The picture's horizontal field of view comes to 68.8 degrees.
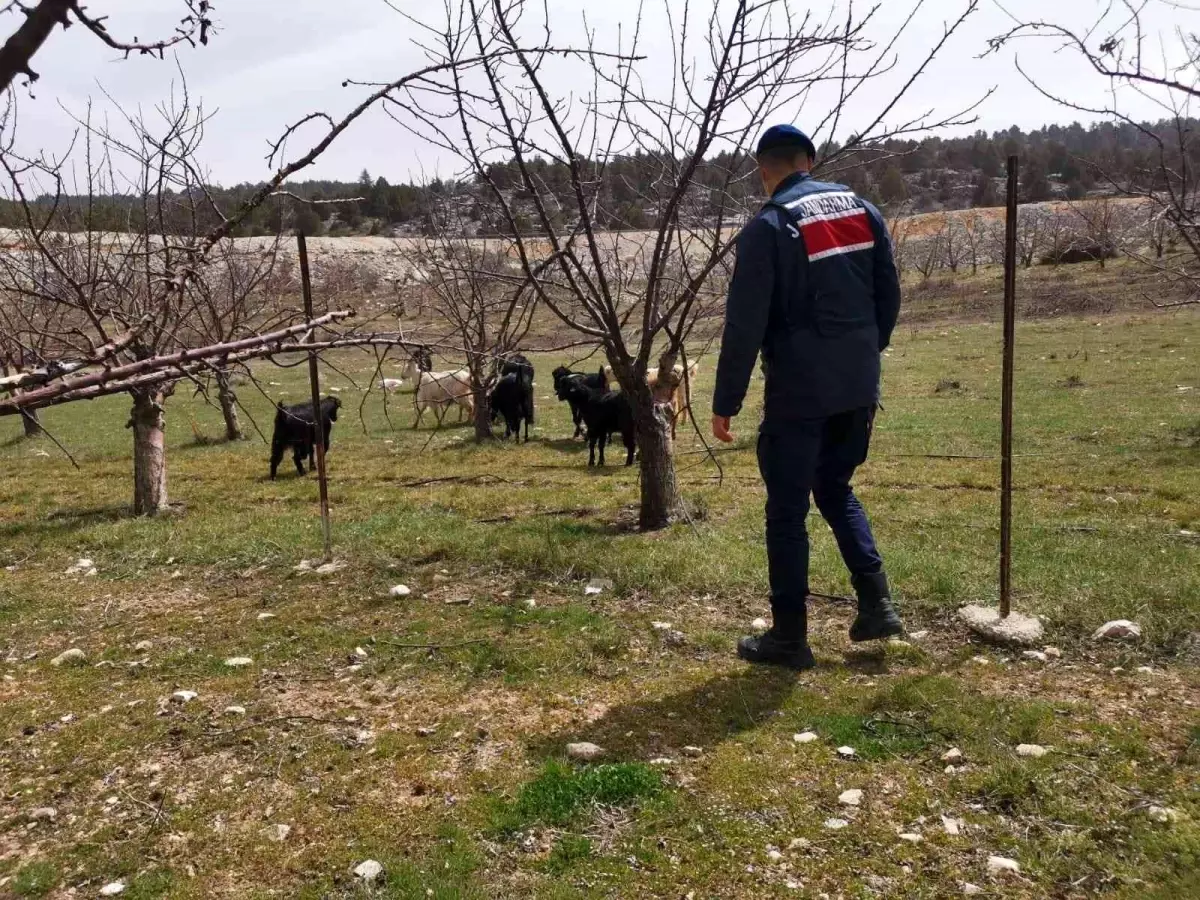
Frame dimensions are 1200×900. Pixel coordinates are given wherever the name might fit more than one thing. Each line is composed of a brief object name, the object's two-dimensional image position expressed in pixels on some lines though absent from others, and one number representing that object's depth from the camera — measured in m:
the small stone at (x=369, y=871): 2.78
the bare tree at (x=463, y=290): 10.60
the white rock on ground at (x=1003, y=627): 4.28
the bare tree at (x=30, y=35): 1.32
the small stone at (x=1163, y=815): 2.74
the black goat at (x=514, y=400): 13.54
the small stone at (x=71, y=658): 4.82
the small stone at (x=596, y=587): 5.49
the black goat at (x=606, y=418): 10.86
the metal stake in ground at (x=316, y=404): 5.73
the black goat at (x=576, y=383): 12.26
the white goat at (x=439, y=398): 14.51
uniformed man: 3.73
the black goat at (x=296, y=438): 10.92
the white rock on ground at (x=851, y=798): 3.02
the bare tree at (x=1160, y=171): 3.94
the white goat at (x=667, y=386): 8.24
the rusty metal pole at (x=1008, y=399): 4.22
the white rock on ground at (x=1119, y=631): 4.21
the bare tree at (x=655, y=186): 5.57
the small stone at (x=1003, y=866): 2.62
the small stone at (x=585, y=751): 3.42
